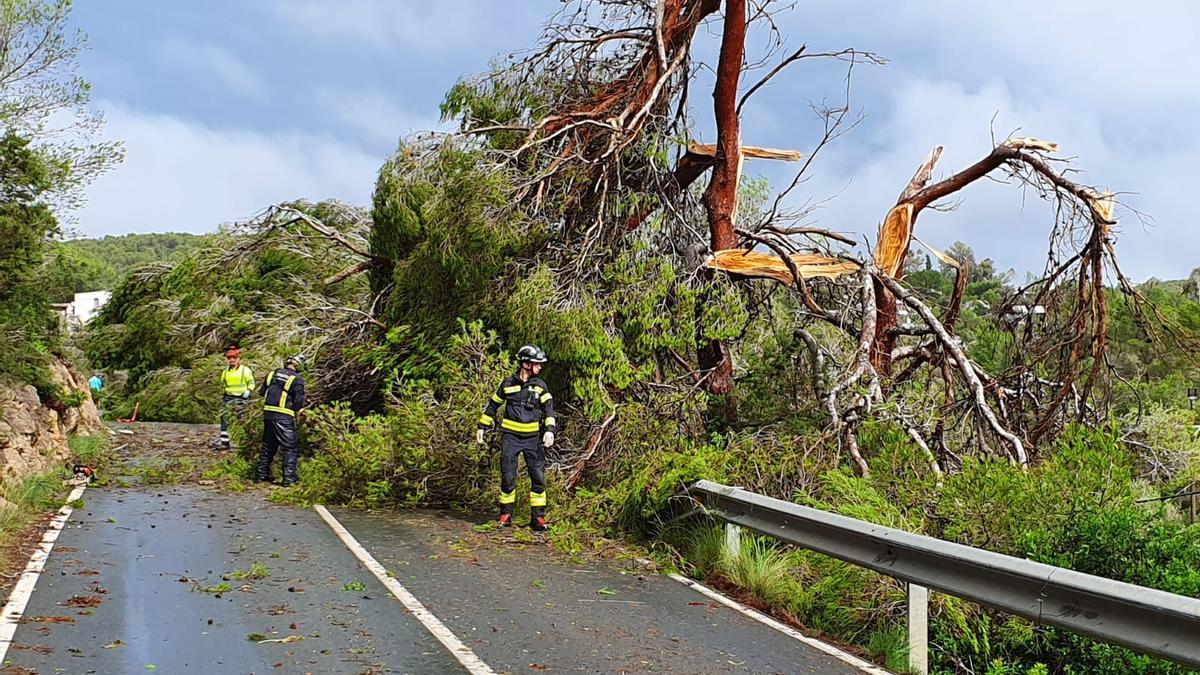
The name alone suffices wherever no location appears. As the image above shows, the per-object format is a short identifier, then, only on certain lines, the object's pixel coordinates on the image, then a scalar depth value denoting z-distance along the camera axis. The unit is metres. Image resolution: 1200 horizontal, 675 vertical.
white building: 99.30
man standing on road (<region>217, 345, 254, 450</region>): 17.67
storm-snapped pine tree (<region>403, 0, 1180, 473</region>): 11.04
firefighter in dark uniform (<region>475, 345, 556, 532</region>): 10.75
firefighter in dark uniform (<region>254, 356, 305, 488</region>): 14.09
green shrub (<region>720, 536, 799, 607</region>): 7.58
